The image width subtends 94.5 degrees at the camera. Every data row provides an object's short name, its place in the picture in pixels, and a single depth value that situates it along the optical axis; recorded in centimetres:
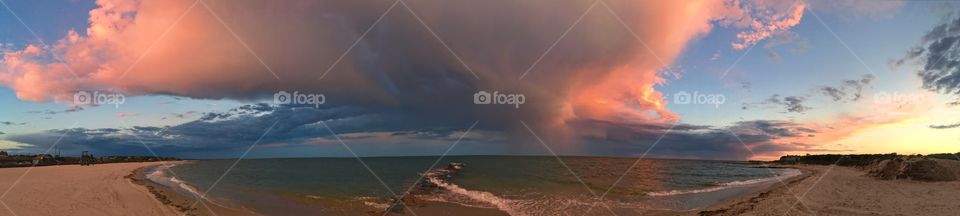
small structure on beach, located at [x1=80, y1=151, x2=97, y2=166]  7466
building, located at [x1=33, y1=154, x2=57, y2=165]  6457
